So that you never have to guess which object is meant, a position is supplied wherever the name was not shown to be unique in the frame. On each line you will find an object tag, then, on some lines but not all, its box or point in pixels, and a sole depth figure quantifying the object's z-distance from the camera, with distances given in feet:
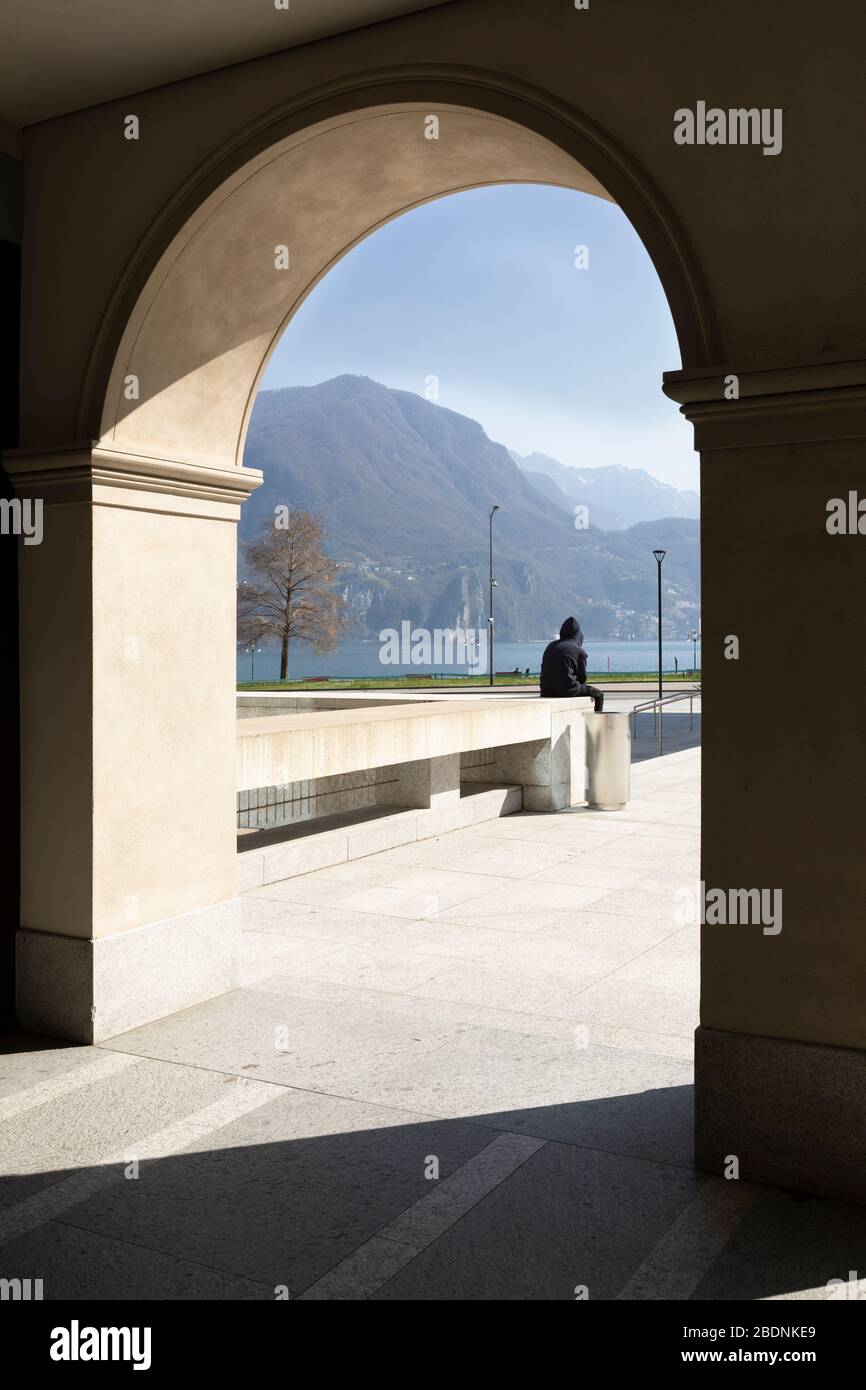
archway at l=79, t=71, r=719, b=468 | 15.53
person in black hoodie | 46.50
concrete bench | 29.53
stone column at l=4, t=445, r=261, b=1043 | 18.94
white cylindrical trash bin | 42.93
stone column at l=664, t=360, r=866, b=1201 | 13.41
